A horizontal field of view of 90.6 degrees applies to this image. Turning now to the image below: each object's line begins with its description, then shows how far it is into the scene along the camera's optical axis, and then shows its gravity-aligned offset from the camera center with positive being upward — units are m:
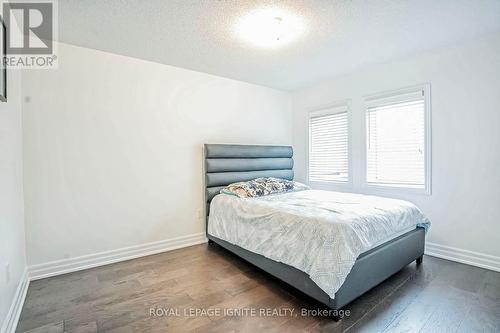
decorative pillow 3.13 -0.32
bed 1.81 -0.73
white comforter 1.78 -0.56
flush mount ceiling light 2.15 +1.30
